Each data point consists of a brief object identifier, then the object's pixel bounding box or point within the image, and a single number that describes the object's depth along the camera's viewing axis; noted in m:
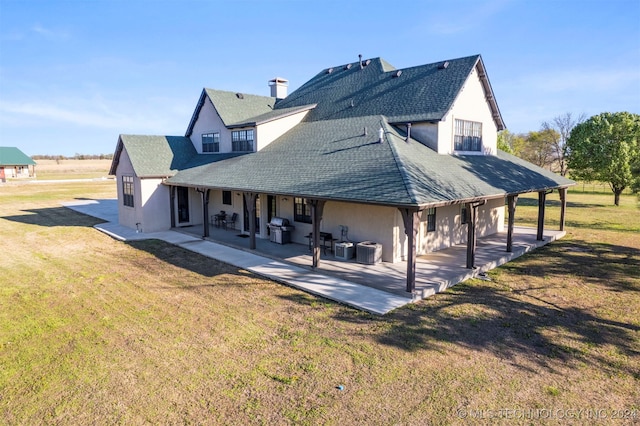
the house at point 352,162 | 12.88
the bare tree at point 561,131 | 70.31
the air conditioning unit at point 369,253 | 13.65
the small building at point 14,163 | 62.26
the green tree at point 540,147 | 71.56
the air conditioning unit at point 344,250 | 14.38
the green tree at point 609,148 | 32.88
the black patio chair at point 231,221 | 20.38
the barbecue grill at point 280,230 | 16.91
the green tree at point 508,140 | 42.34
